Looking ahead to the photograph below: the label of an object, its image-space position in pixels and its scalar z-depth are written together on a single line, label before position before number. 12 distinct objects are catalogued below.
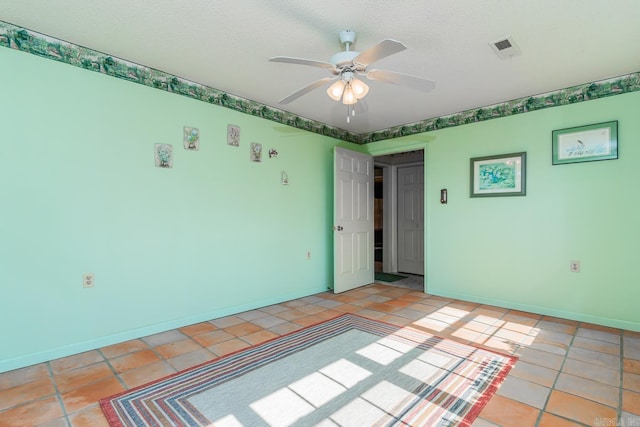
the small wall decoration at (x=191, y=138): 3.08
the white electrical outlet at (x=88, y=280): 2.50
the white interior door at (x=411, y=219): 5.78
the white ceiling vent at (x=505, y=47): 2.31
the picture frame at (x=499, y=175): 3.53
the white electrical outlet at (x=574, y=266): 3.21
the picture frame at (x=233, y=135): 3.41
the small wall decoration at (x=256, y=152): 3.62
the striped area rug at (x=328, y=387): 1.70
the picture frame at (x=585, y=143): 3.02
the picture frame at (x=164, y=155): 2.88
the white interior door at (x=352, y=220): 4.38
